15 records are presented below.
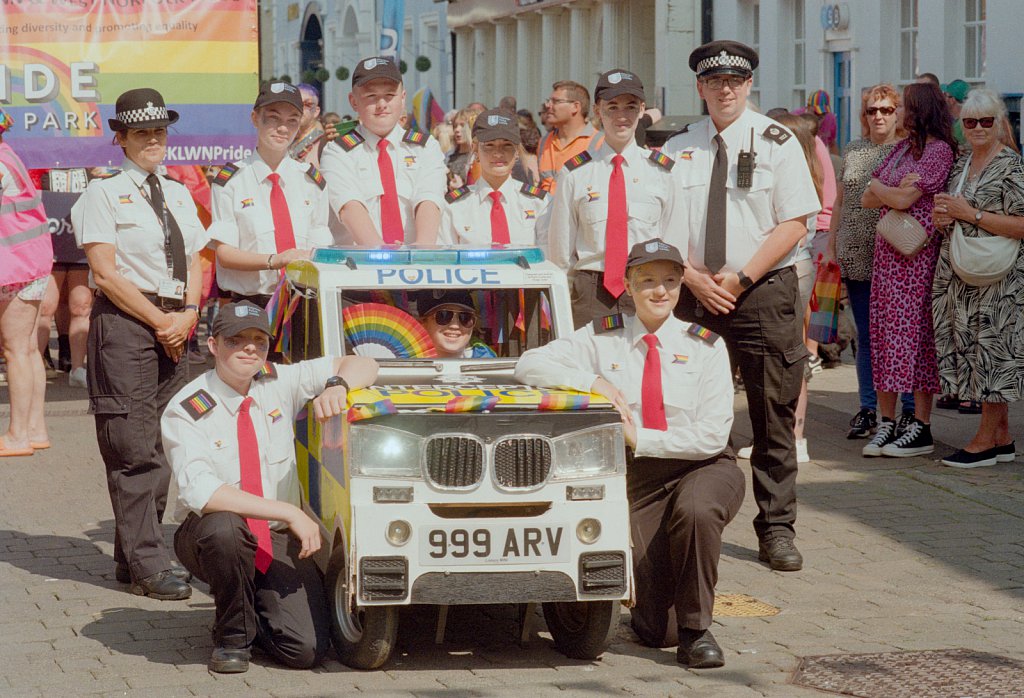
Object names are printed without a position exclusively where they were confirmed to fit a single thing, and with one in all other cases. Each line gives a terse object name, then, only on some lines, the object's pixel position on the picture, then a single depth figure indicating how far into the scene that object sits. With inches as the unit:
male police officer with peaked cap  323.0
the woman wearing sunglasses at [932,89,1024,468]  403.2
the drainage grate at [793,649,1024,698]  245.4
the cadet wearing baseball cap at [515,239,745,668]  264.4
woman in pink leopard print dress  420.5
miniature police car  243.8
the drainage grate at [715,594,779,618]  291.6
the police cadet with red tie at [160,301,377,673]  256.7
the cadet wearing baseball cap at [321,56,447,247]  347.9
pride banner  523.8
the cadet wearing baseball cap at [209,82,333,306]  337.4
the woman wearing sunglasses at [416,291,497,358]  292.8
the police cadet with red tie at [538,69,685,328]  335.3
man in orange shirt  514.3
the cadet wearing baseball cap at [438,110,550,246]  376.8
